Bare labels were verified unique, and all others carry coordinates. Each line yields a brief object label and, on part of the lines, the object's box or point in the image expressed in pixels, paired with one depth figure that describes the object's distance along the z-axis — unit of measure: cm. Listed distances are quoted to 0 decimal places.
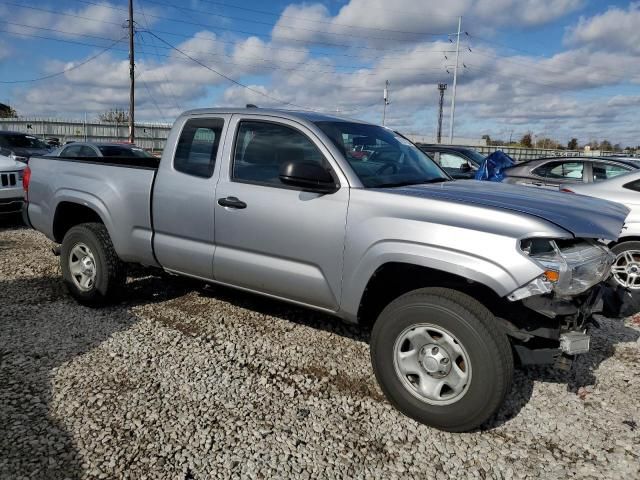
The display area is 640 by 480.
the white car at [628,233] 565
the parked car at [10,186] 808
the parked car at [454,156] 1166
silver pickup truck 271
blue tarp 948
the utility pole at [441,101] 5202
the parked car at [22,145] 1186
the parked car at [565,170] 768
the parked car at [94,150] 1156
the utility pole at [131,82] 2664
